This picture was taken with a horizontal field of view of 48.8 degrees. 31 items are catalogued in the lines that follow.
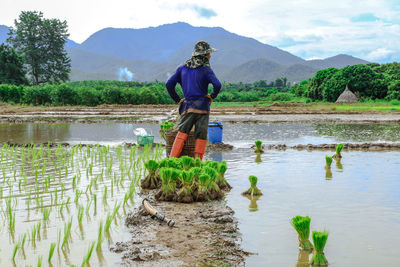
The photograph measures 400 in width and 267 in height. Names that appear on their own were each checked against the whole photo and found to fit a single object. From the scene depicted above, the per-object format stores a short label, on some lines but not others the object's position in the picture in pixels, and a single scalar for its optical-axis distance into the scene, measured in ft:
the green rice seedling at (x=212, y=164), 19.01
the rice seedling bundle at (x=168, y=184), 16.99
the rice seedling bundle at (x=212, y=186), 17.10
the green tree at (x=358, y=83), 126.62
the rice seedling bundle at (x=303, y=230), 11.62
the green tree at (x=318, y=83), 137.39
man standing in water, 21.13
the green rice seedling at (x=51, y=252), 10.49
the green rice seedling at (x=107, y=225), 12.83
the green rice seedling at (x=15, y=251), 10.67
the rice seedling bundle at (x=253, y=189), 17.85
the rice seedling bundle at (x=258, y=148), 30.42
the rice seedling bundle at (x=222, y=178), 18.80
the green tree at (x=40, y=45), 188.14
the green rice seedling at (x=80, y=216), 13.67
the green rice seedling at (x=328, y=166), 23.09
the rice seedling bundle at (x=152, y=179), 19.15
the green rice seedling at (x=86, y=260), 9.79
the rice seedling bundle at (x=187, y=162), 19.11
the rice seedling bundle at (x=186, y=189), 16.81
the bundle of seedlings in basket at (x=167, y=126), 35.17
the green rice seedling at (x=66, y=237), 11.63
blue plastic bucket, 33.45
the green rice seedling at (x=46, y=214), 13.67
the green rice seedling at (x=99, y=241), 11.50
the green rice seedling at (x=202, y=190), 16.83
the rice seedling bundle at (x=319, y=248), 10.78
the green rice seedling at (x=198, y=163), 19.38
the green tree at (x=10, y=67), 150.92
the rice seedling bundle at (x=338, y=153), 27.27
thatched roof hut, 119.55
